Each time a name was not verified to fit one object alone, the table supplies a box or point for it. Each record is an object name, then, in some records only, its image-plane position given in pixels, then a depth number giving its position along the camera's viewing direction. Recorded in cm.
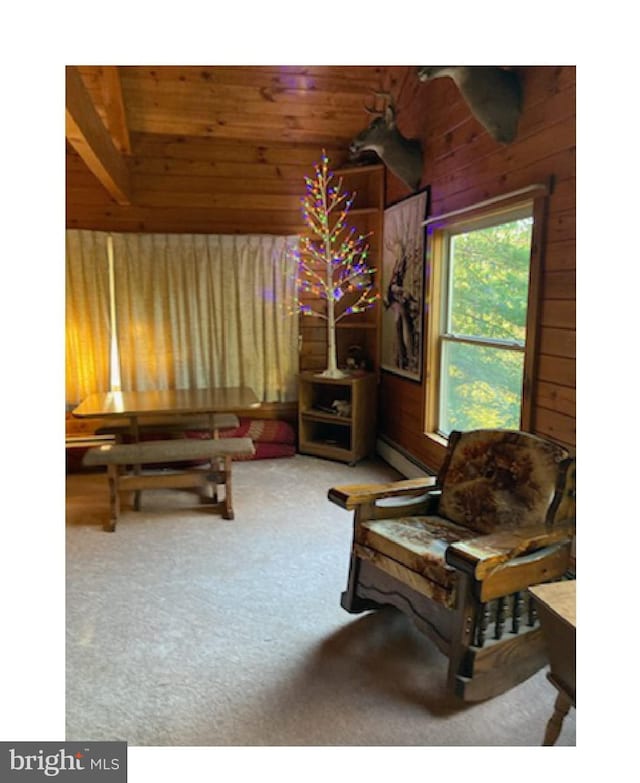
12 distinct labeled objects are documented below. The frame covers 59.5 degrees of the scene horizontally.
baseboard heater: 388
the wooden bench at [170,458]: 328
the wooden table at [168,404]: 346
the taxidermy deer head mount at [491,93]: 247
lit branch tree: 475
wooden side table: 128
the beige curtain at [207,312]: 477
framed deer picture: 381
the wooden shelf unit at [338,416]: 446
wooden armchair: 177
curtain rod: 238
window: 272
